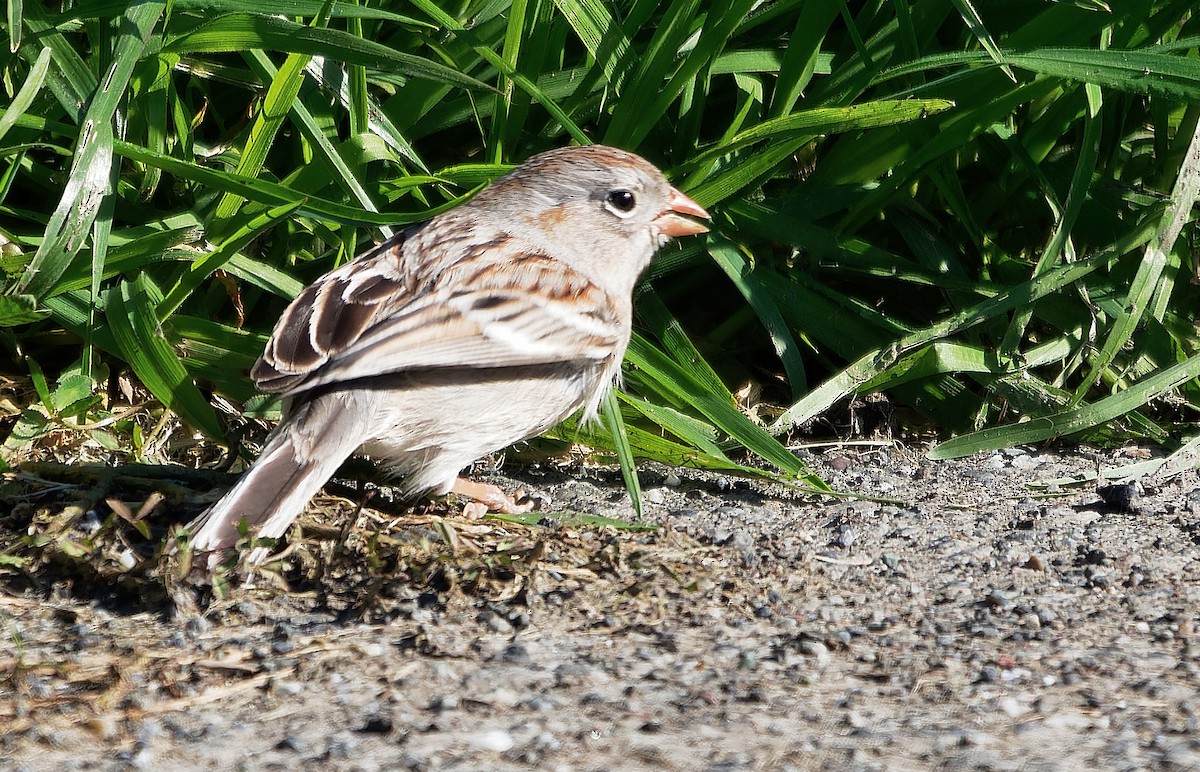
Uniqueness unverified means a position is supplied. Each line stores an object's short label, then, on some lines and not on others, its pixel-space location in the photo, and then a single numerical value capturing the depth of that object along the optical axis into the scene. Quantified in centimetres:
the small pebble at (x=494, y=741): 435
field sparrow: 628
